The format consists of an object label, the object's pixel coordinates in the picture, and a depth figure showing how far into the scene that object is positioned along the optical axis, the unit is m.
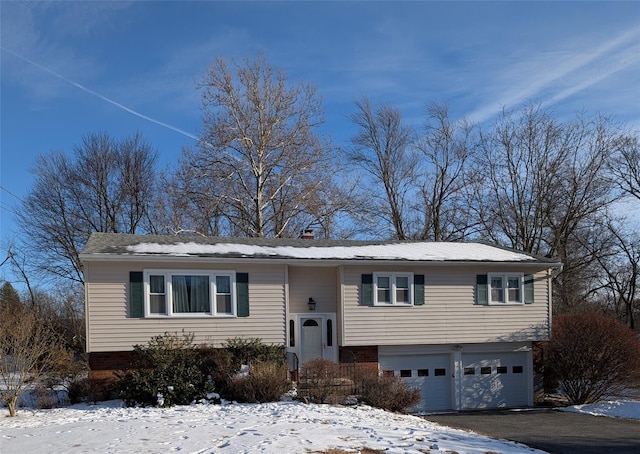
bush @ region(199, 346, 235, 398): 15.32
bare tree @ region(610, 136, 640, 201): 33.62
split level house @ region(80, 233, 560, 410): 16.41
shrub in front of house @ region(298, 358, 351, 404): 14.46
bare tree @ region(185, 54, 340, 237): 28.95
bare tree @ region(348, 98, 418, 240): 34.44
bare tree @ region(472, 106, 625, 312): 31.02
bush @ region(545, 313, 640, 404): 19.66
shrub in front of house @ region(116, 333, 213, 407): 14.41
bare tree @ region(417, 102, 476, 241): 33.75
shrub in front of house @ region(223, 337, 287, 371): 16.06
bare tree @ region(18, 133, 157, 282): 33.56
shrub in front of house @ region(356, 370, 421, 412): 14.77
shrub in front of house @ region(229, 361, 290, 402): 14.46
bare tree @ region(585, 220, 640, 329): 34.34
